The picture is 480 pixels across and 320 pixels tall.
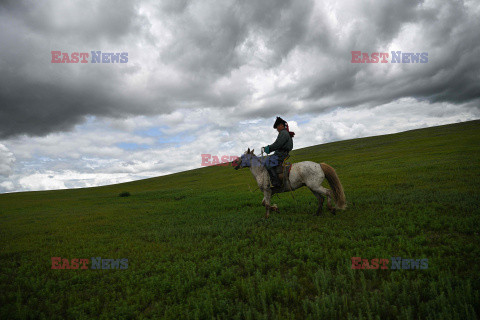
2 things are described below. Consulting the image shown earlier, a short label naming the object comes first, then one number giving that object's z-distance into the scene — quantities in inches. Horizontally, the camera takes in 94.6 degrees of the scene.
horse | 398.3
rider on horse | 426.9
